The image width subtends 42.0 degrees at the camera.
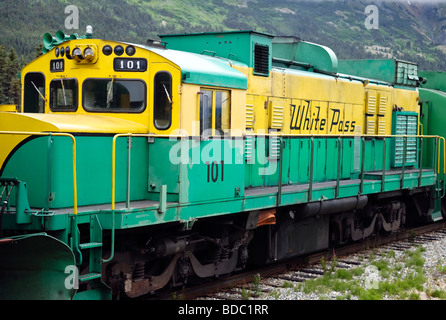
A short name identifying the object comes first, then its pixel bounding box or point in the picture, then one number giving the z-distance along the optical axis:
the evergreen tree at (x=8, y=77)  57.09
